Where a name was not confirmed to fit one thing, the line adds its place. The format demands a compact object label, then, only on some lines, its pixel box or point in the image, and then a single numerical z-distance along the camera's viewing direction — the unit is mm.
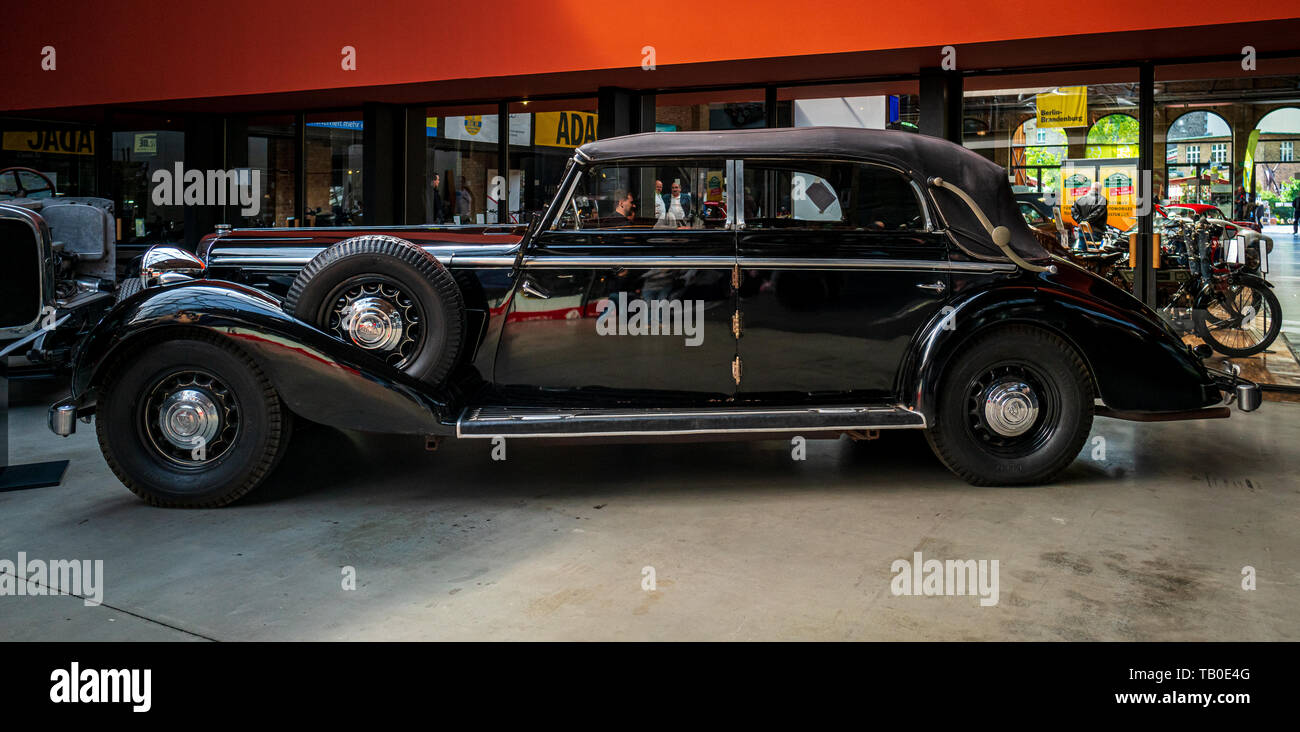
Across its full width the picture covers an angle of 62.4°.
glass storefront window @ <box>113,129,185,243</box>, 14992
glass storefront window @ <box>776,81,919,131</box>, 9898
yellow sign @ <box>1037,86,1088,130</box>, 9383
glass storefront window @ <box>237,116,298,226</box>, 13750
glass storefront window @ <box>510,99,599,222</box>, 11547
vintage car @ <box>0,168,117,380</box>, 6621
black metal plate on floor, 5252
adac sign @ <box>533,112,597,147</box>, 11516
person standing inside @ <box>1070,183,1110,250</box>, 9516
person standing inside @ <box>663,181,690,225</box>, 5199
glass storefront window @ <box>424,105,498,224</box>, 12312
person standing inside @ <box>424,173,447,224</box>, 12758
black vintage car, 4832
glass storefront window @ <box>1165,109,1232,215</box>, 8969
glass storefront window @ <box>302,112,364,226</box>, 13117
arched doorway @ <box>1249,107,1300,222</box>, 8734
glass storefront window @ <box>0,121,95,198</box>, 15156
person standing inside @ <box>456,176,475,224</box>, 12727
